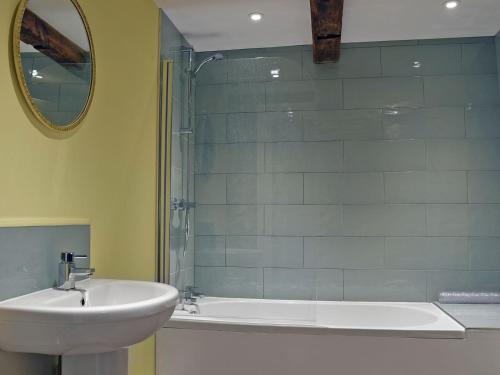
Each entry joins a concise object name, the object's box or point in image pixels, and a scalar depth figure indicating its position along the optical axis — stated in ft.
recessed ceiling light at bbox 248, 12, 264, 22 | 10.57
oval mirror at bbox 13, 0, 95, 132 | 5.85
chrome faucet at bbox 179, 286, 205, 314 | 9.89
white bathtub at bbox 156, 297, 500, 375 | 8.49
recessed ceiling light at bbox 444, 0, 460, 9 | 10.06
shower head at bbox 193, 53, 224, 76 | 10.65
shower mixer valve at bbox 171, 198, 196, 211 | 10.43
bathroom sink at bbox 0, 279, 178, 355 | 4.57
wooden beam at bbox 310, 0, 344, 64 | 9.36
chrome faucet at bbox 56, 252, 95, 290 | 6.27
